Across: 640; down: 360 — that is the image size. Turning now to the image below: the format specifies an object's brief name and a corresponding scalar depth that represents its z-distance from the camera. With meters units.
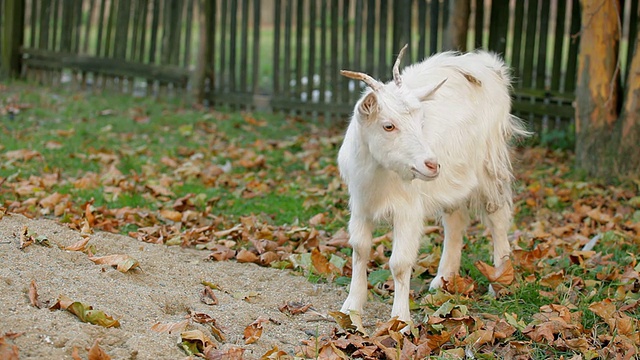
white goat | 4.57
